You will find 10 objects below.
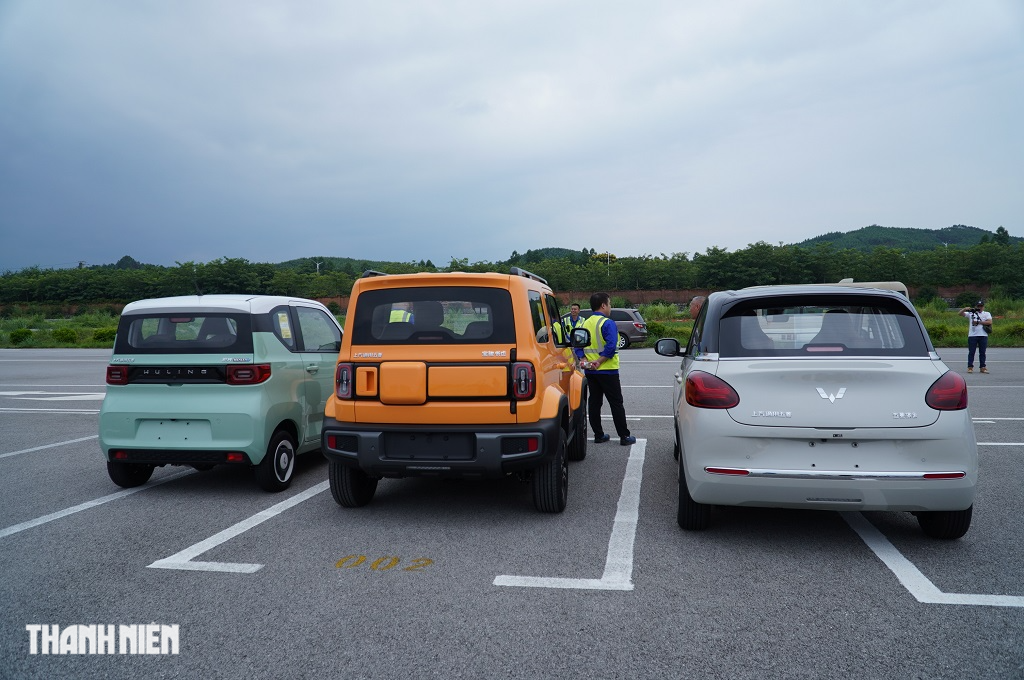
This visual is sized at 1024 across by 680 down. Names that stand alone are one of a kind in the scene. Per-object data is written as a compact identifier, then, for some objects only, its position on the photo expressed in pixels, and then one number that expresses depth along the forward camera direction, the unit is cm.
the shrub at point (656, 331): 2989
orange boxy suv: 481
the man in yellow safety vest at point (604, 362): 776
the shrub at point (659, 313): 3850
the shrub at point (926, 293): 5069
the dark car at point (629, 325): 2553
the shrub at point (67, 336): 3478
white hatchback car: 403
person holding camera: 1517
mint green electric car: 571
